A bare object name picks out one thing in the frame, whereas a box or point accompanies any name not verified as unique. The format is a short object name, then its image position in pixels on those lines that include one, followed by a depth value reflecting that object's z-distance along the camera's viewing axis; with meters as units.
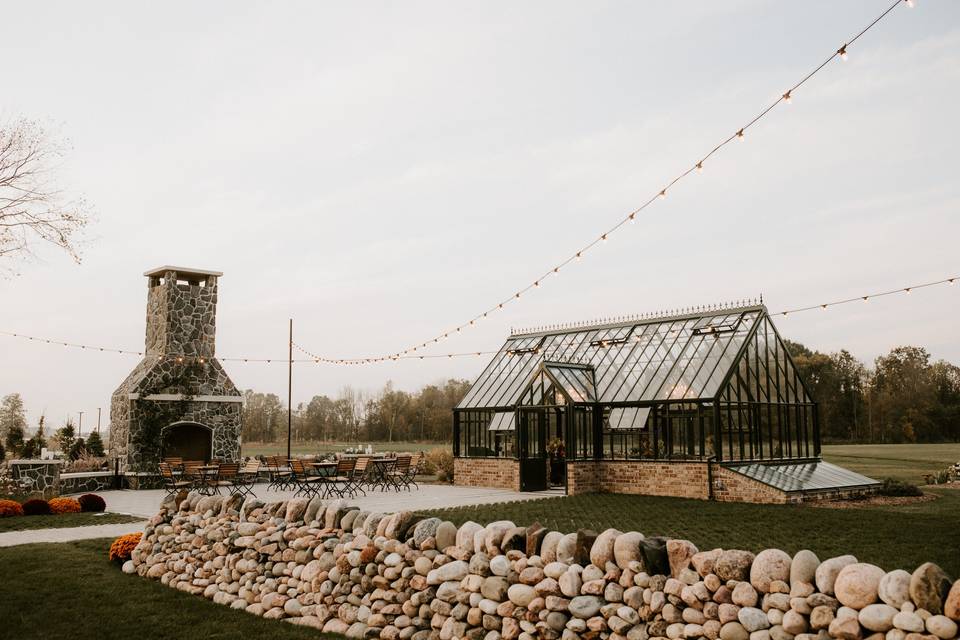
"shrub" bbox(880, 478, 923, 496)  15.60
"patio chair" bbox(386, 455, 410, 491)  17.59
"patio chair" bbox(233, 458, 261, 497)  16.58
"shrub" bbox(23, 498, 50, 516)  12.52
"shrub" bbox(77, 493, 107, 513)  13.25
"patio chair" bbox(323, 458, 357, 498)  15.35
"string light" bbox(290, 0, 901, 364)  6.74
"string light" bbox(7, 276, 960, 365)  13.80
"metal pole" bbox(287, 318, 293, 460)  25.69
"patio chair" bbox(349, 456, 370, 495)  16.97
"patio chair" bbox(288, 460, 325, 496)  15.94
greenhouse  15.58
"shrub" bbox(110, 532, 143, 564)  8.42
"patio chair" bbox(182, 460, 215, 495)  15.88
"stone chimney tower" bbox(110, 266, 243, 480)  18.64
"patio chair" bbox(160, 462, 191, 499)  16.40
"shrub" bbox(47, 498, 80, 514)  12.83
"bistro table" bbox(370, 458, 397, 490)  18.25
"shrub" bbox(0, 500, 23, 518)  12.20
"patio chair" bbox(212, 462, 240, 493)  15.84
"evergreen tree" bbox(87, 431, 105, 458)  23.47
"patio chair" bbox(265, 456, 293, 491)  17.77
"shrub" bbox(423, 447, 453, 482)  21.62
